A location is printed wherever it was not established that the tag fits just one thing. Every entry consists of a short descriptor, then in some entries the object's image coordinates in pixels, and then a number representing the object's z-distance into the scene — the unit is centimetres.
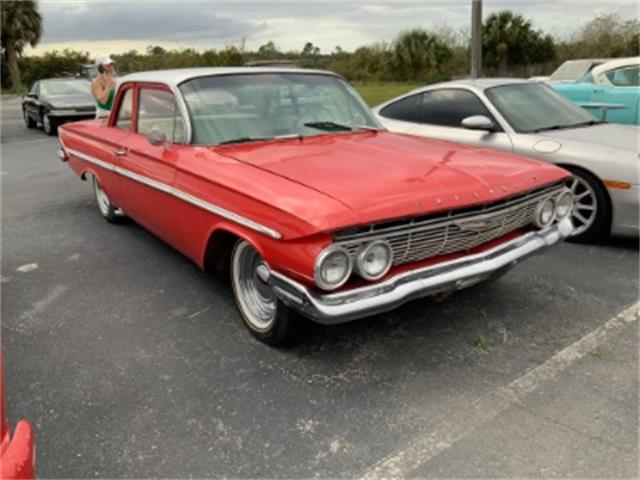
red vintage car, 277
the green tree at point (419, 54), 3475
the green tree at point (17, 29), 3816
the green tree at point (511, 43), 3341
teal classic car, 848
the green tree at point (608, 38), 2842
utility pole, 1126
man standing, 705
